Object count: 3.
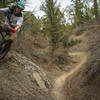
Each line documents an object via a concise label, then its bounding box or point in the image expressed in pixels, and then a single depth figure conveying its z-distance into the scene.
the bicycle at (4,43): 5.59
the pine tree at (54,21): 14.42
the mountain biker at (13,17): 5.37
